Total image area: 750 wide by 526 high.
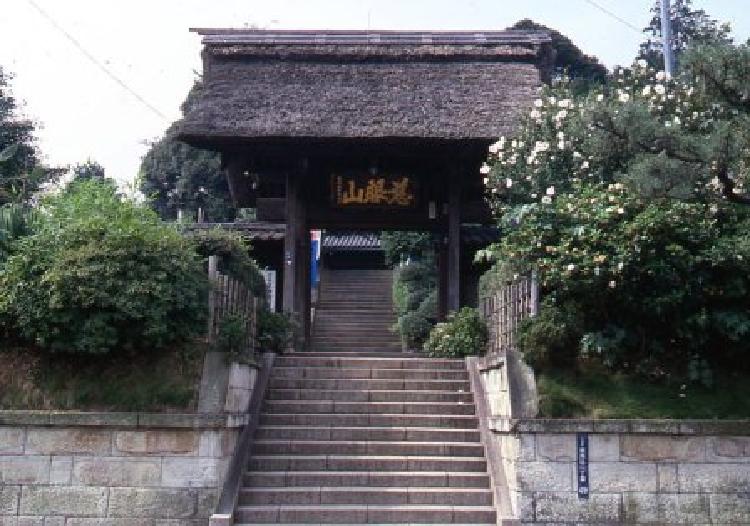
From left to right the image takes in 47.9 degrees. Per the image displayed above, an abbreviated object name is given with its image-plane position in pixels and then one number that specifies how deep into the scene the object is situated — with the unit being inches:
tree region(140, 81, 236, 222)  1464.1
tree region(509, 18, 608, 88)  1542.8
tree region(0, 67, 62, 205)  627.2
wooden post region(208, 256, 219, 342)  370.9
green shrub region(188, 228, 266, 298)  481.7
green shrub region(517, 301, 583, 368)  356.5
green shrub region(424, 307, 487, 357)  478.6
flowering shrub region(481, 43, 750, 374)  345.7
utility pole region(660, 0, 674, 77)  641.0
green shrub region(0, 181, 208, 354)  348.5
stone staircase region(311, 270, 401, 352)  769.3
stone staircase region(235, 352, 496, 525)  353.7
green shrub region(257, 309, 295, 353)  482.9
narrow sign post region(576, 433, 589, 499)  336.2
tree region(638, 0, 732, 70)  1492.4
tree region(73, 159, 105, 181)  1802.4
